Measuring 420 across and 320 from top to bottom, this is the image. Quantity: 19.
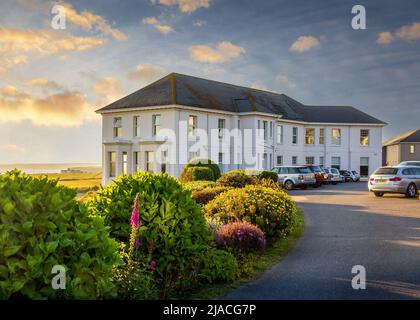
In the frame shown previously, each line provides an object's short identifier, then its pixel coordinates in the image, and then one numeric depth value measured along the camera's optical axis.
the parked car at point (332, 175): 42.46
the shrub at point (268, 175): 30.45
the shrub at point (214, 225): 10.50
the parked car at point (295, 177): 35.06
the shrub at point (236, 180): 23.40
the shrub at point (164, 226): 7.34
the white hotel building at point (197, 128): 40.56
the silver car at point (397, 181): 25.81
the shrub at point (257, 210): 12.58
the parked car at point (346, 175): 50.69
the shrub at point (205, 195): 18.28
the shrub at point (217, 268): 7.97
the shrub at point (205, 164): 34.03
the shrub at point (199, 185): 22.37
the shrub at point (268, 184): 20.07
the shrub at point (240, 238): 10.14
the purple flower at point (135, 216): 5.84
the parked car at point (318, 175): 38.28
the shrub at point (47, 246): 4.68
